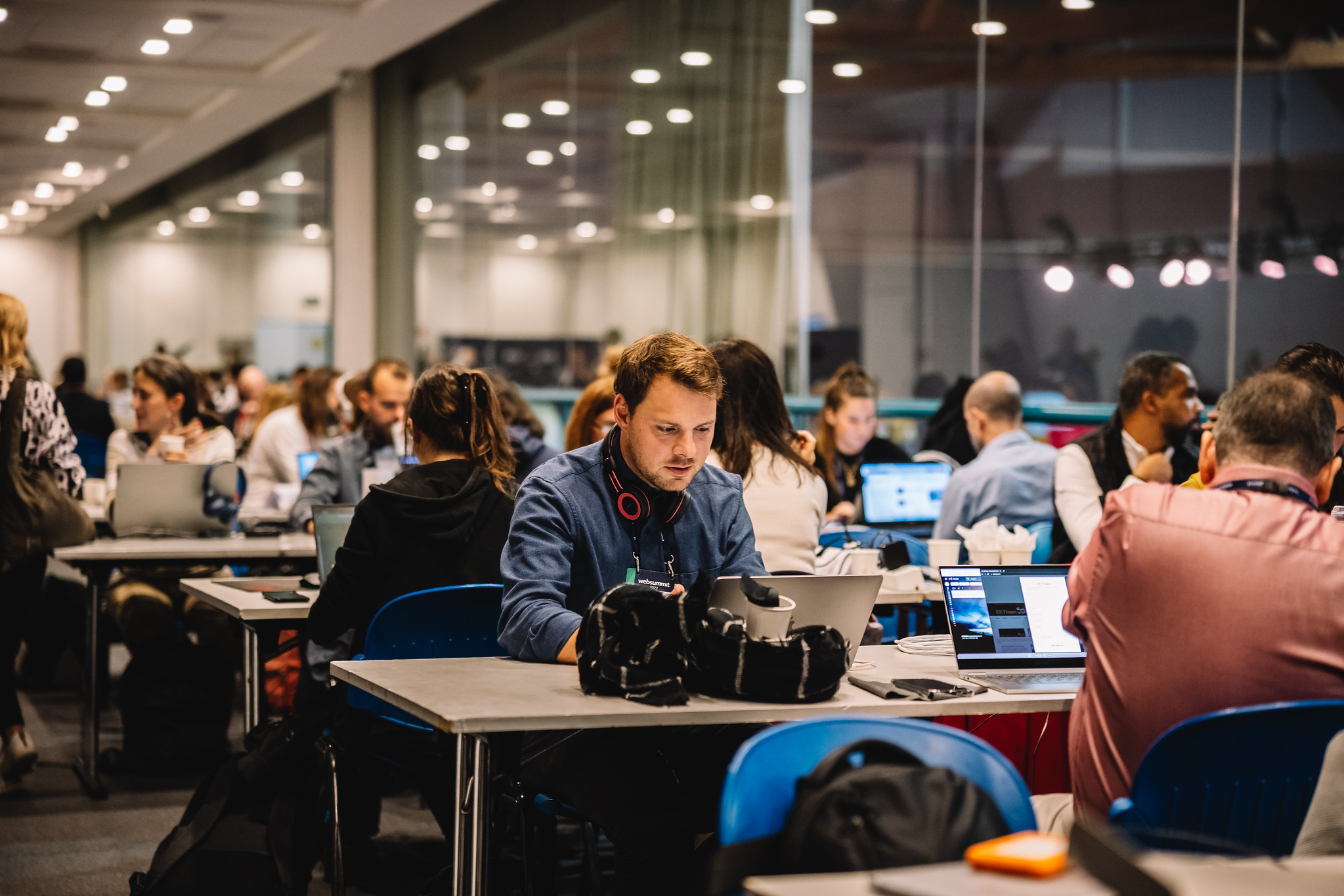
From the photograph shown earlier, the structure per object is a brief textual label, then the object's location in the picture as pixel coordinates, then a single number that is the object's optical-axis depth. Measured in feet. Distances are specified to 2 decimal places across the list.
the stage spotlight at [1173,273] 22.18
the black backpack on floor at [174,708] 15.34
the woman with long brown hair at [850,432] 19.13
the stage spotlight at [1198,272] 20.83
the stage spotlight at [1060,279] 25.57
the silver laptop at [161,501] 15.99
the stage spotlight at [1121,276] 24.61
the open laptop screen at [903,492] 17.87
